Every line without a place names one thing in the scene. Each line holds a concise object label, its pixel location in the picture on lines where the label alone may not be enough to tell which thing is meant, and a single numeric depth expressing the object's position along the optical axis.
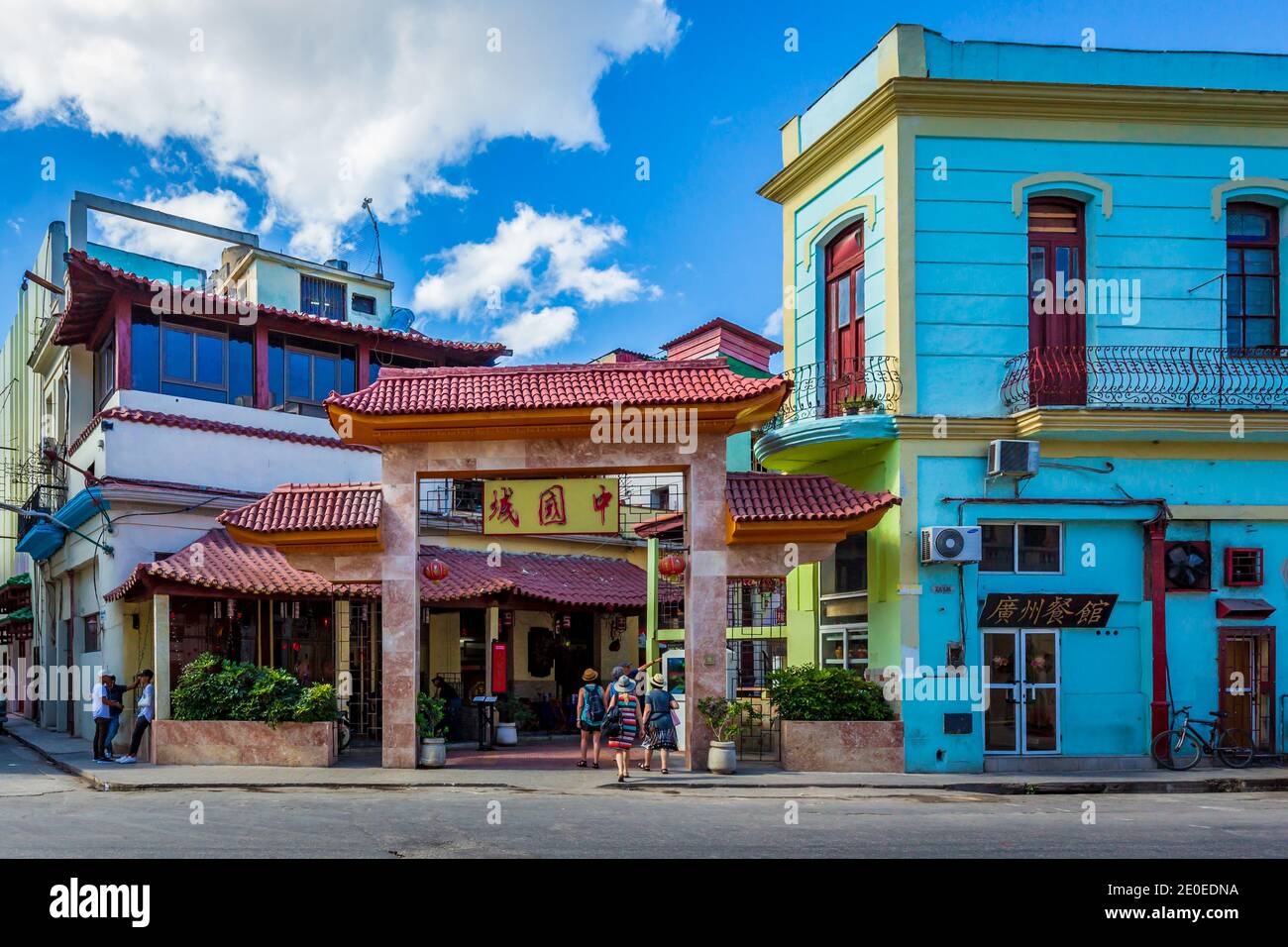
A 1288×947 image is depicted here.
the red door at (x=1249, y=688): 17.06
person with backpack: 17.33
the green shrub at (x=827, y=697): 16.41
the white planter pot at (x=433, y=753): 16.70
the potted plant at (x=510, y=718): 21.31
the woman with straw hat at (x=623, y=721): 15.34
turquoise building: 16.77
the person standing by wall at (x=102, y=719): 18.33
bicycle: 16.34
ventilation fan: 17.06
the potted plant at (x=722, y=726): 15.91
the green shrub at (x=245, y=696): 17.48
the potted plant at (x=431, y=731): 16.72
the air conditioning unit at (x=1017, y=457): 16.38
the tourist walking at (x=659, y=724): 16.30
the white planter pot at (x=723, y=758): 15.88
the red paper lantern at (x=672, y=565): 16.82
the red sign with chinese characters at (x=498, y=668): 22.14
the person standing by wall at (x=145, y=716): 18.16
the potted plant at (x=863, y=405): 17.22
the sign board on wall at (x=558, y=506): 17.34
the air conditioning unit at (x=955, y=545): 16.22
